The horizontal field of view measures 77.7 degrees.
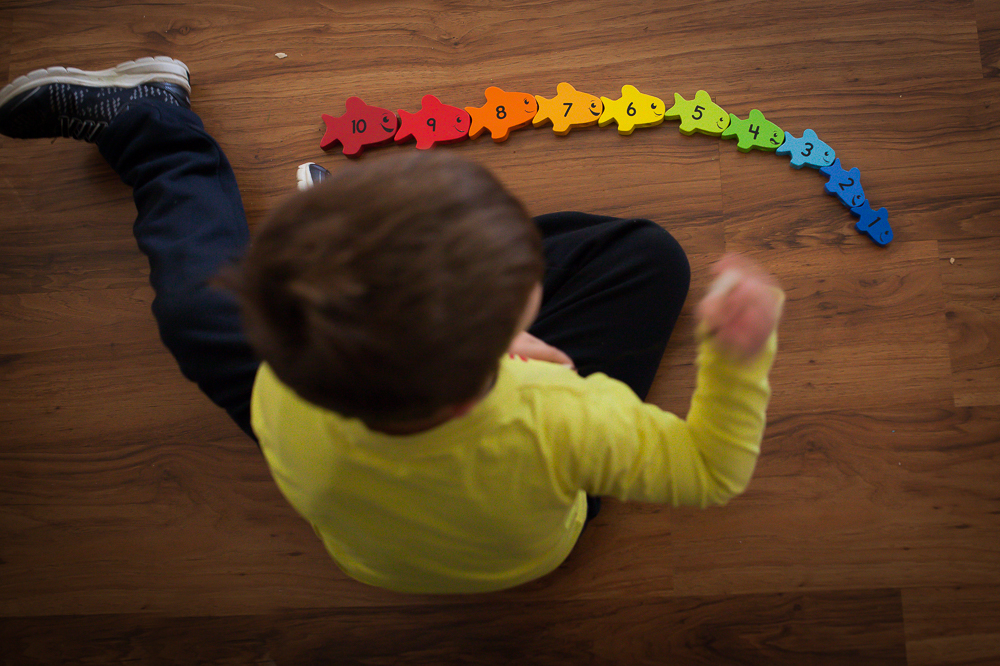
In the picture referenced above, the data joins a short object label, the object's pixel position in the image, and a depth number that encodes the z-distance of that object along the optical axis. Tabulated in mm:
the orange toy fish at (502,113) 890
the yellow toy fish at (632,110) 871
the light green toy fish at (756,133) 852
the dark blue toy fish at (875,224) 825
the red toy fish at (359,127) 914
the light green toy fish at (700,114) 859
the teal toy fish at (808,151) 842
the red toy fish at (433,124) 903
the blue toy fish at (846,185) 834
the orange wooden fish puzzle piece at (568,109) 880
